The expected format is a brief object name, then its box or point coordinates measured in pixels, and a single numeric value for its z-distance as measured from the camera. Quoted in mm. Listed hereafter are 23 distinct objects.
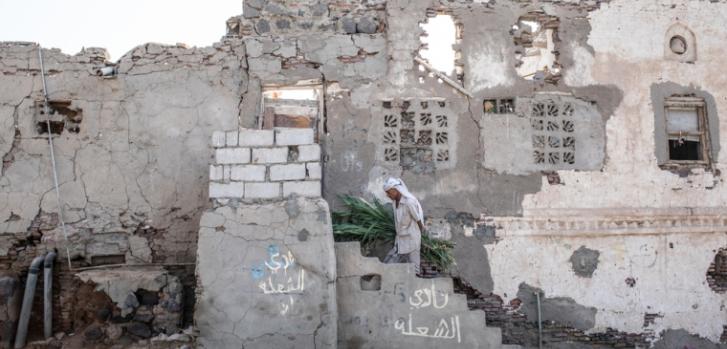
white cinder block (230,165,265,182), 6750
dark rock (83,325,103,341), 6977
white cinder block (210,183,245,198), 6711
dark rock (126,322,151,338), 6996
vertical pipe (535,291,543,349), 8441
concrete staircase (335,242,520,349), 6645
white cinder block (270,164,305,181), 6727
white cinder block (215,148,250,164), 6805
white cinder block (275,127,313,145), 6797
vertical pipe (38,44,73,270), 8266
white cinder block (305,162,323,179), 6707
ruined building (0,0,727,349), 8414
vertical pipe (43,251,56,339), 7668
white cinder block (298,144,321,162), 6742
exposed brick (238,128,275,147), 6836
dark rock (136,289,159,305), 7258
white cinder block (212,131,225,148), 6837
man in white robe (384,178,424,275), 7414
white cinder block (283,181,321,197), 6685
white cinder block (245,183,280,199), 6719
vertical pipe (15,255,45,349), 7402
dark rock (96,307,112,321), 7293
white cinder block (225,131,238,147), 6848
